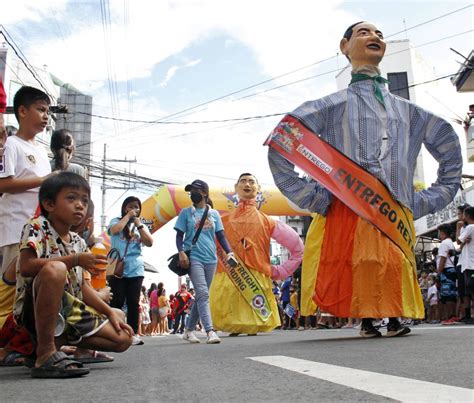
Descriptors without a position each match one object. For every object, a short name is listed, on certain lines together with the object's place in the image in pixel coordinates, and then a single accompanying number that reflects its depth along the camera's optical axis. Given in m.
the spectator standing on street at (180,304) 19.06
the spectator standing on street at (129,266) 6.04
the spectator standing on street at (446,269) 9.42
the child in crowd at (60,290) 2.54
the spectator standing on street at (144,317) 17.21
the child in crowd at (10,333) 2.99
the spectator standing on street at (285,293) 14.73
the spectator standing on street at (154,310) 17.24
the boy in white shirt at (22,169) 3.45
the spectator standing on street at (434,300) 12.03
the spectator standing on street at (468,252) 8.41
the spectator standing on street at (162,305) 17.14
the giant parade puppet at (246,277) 7.84
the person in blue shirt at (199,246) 5.98
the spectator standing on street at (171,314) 22.56
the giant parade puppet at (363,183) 4.60
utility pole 36.97
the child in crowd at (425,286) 12.71
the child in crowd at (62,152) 3.88
